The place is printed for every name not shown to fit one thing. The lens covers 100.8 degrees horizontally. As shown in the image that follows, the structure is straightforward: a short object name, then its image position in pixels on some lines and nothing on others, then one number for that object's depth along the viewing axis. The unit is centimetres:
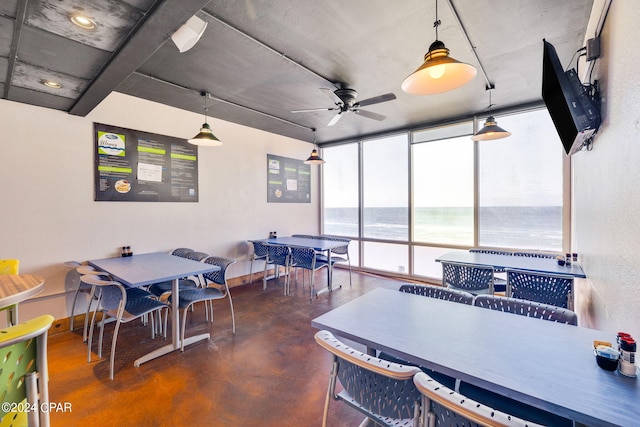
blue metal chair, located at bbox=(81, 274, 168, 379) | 221
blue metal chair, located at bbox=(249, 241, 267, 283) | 468
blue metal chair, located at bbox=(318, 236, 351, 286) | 442
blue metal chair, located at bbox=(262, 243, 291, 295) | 446
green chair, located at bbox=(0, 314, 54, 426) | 89
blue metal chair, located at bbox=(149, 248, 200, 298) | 316
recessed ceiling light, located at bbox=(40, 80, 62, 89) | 245
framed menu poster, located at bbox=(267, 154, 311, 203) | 548
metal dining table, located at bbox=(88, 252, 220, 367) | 237
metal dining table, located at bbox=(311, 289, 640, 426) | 85
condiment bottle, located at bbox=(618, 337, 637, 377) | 95
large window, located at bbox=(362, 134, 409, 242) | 536
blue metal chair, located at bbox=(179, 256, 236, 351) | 270
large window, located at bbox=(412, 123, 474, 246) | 461
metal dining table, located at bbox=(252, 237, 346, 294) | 430
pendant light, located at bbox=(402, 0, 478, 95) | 151
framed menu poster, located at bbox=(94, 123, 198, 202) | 337
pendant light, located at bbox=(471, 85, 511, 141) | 299
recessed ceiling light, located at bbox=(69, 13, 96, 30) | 171
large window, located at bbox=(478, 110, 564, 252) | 385
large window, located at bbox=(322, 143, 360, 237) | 615
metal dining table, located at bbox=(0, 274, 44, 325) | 153
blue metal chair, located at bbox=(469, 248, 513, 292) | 303
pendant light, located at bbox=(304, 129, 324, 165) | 456
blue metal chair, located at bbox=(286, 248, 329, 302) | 419
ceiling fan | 327
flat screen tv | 160
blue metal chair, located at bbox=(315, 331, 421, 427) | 100
